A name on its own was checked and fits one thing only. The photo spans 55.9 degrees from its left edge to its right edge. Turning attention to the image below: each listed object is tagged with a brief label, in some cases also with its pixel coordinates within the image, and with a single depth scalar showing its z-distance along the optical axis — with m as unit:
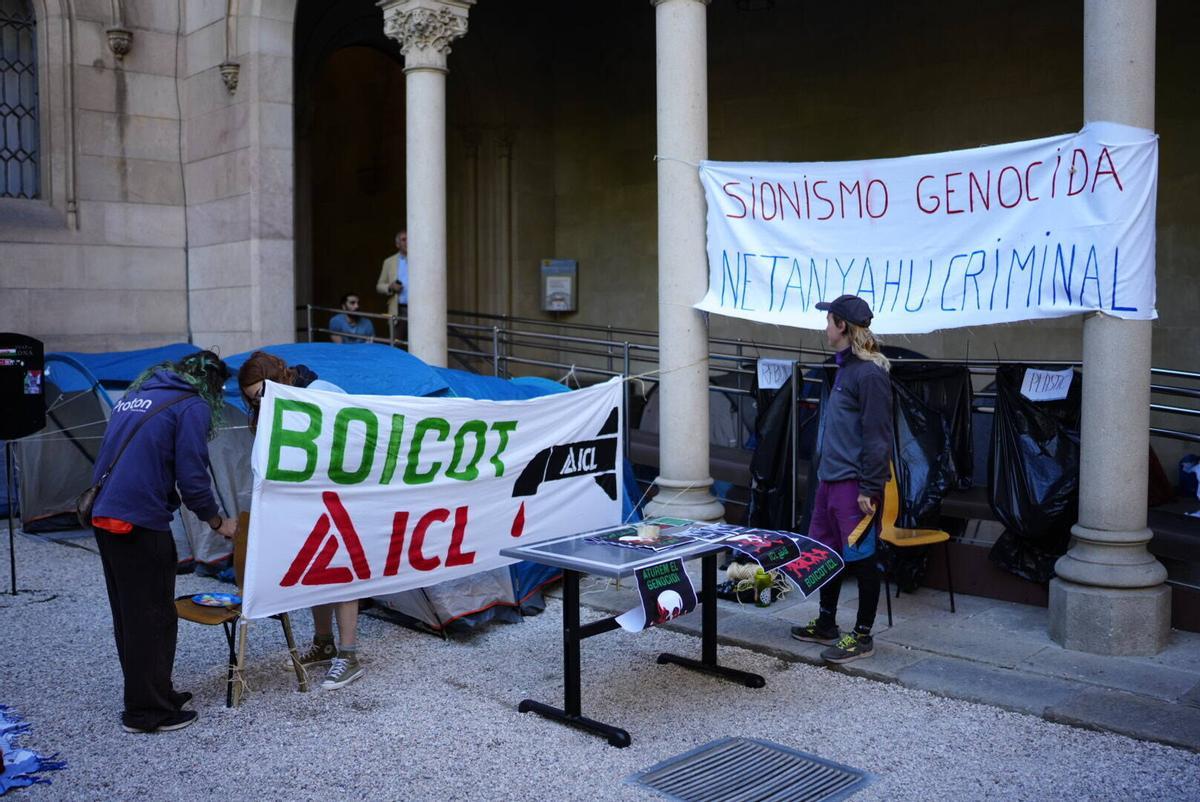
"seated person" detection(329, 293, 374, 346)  13.07
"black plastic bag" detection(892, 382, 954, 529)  7.43
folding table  5.11
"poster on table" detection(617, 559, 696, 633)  5.20
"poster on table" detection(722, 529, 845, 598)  5.52
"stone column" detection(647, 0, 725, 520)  8.12
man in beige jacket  13.41
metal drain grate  4.61
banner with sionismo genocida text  6.14
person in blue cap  5.98
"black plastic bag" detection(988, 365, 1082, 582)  7.00
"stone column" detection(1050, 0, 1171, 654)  6.12
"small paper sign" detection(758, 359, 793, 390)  8.25
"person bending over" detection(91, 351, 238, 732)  5.28
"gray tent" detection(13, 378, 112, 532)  10.60
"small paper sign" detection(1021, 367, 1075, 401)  7.14
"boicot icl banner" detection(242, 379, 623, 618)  5.80
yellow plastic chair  6.69
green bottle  7.42
